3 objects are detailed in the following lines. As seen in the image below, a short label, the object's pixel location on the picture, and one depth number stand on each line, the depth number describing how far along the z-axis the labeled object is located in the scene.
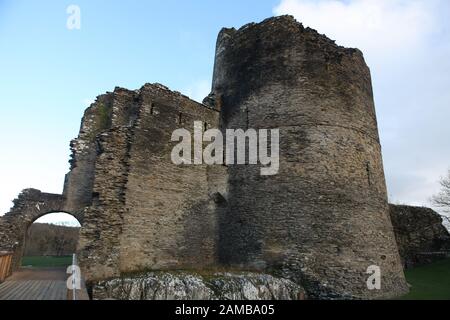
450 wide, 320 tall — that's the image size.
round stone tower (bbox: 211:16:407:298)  12.76
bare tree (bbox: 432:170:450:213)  28.42
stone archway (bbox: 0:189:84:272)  13.41
